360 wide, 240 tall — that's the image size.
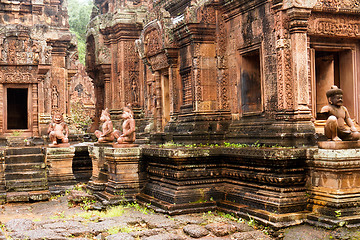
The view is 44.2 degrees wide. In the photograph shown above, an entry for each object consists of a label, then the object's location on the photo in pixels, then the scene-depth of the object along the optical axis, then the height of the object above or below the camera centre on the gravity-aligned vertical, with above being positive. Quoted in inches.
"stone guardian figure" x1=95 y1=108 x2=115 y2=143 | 456.1 -3.4
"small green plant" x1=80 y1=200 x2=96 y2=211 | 367.9 -64.5
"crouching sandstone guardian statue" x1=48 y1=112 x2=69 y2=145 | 505.4 -2.7
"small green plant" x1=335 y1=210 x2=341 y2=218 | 260.1 -52.2
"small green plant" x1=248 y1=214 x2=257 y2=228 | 284.1 -62.4
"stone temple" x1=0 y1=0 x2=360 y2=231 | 282.4 +5.7
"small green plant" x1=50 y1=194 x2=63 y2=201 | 438.8 -68.1
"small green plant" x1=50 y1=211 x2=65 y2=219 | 337.5 -66.8
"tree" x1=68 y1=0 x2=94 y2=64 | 1806.6 +455.7
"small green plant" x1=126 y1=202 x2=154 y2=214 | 337.7 -63.2
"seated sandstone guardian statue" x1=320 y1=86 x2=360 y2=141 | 272.2 +2.1
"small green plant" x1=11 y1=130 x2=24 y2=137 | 617.3 -3.8
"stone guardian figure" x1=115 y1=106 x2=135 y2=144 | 392.2 -2.4
